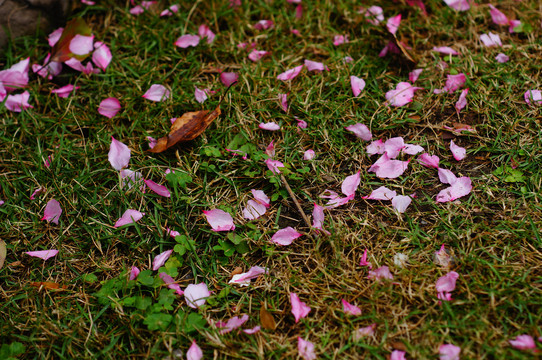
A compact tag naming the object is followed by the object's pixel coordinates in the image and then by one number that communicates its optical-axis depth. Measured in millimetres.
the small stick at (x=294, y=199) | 1361
